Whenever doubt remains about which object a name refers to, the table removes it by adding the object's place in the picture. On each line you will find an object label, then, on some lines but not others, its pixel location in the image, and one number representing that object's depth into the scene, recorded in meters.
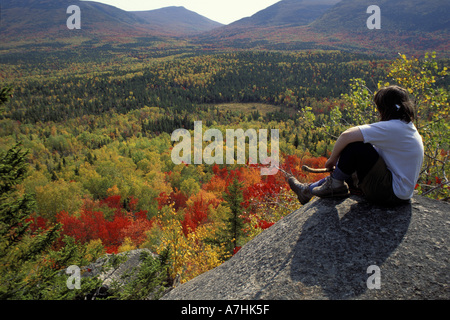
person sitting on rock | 4.60
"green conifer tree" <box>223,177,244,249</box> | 19.64
